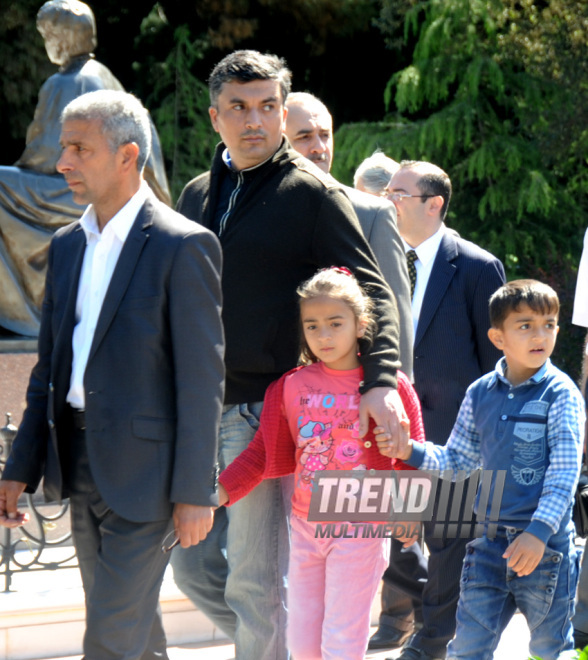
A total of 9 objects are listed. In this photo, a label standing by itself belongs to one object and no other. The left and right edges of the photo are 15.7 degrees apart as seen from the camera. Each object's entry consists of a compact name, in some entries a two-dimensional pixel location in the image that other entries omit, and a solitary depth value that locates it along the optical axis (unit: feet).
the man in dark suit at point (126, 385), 18.66
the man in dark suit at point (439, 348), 28.60
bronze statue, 47.59
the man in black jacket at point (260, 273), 22.29
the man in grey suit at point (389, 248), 25.18
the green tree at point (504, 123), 79.94
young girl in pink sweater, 21.80
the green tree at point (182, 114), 91.88
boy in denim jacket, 21.42
